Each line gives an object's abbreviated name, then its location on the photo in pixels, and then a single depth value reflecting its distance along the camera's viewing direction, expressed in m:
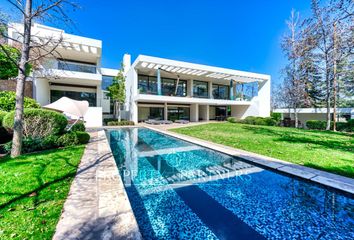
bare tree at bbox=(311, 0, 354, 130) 7.02
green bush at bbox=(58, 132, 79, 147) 7.80
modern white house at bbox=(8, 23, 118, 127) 15.41
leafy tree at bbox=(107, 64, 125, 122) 20.62
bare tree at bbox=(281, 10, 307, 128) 17.57
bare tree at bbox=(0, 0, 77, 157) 5.45
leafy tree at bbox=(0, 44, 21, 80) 12.70
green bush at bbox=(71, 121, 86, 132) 10.82
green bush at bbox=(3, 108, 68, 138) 6.90
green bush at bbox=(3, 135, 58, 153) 6.55
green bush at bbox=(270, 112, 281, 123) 30.42
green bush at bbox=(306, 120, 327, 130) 19.06
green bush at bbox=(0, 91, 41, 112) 11.09
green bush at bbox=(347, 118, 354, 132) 16.86
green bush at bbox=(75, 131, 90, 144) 8.59
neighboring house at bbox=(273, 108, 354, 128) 25.27
